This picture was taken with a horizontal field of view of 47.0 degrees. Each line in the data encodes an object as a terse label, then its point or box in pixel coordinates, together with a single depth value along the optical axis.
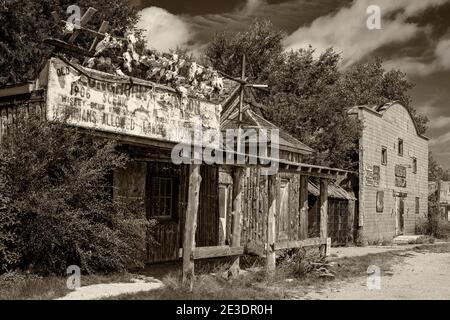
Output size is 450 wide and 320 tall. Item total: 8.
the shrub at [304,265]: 12.14
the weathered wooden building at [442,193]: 38.69
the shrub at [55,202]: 9.03
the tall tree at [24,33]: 18.95
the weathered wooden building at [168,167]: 9.89
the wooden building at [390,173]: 24.06
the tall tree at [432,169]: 58.09
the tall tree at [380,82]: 43.10
